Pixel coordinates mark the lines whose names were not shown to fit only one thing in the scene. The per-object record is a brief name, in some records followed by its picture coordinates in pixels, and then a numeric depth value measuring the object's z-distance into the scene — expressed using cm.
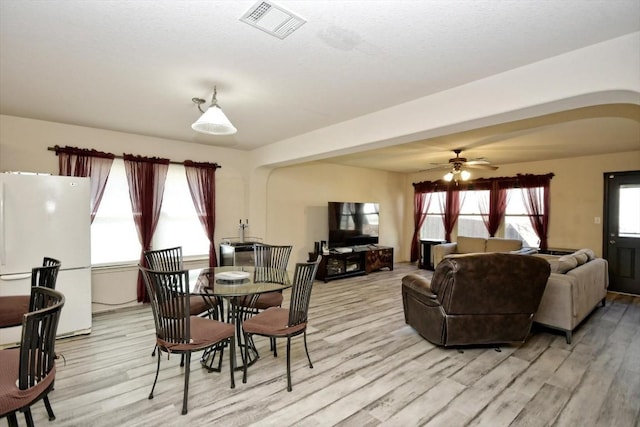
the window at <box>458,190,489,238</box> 741
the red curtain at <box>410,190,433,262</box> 841
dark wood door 555
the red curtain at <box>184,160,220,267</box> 515
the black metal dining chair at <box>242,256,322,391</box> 256
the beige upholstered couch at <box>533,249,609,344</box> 344
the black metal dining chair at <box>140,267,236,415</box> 222
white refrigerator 320
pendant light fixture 257
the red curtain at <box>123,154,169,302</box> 458
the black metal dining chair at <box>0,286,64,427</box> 143
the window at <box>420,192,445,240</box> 817
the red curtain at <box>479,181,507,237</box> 701
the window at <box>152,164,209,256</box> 495
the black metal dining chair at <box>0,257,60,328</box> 237
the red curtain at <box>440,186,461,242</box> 780
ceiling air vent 179
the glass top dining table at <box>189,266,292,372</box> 262
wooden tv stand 647
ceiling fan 525
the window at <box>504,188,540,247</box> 674
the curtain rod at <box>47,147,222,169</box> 403
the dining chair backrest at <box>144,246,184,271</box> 340
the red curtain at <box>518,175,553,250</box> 646
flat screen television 677
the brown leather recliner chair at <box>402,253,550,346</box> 302
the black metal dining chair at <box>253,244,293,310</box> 315
